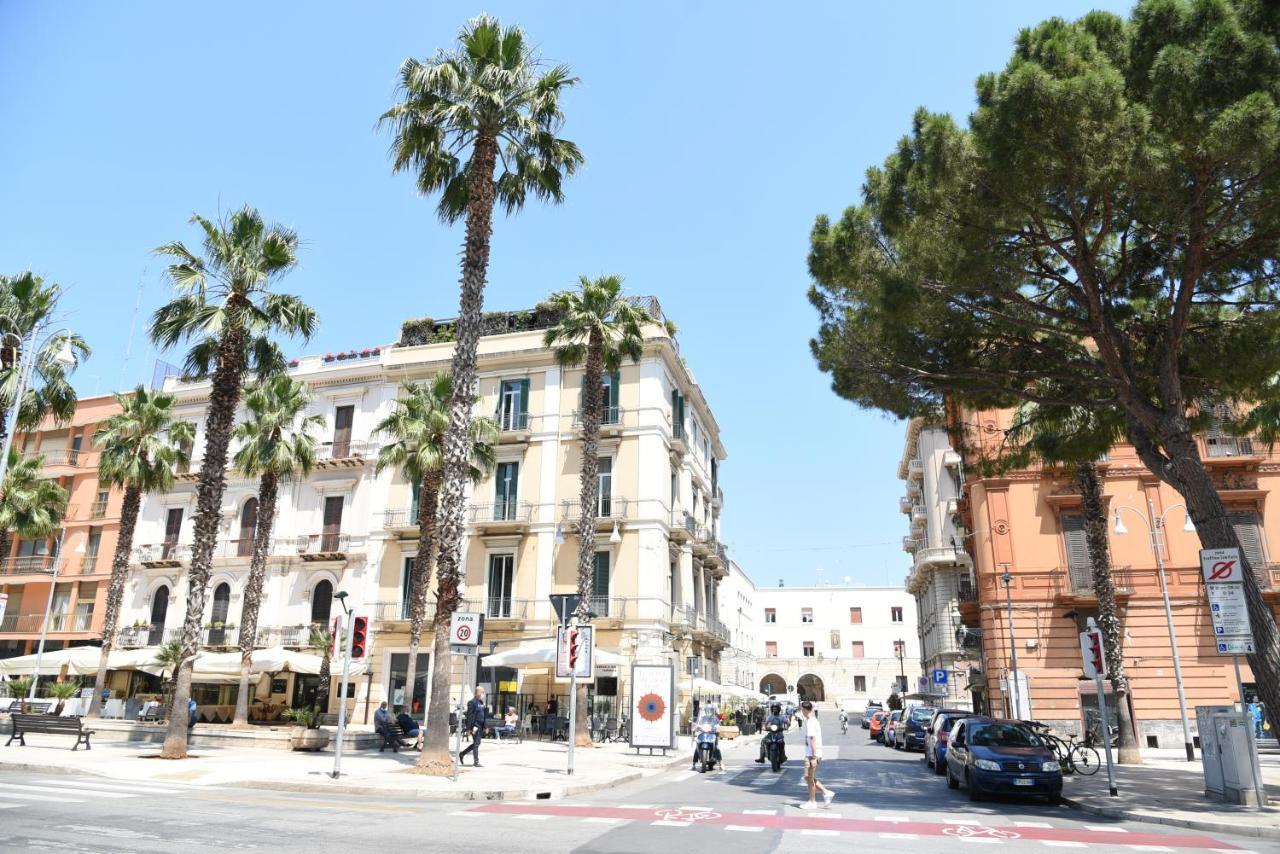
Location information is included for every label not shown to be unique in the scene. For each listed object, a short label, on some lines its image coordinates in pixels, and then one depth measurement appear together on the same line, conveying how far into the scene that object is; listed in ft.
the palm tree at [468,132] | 59.47
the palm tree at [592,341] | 91.86
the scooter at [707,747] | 66.08
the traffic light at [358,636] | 50.34
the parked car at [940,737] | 63.22
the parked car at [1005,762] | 47.37
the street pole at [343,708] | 49.59
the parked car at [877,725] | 130.06
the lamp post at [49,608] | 103.95
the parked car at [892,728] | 111.24
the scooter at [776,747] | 70.74
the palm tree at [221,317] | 66.95
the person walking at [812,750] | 42.91
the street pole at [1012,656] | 88.84
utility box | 42.37
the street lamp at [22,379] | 56.95
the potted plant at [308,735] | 69.72
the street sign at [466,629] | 52.42
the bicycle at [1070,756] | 53.72
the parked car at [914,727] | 97.55
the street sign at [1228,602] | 42.74
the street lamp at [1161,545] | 75.00
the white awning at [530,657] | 91.81
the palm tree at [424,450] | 91.15
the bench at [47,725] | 64.85
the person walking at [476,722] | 60.03
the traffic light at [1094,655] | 50.67
